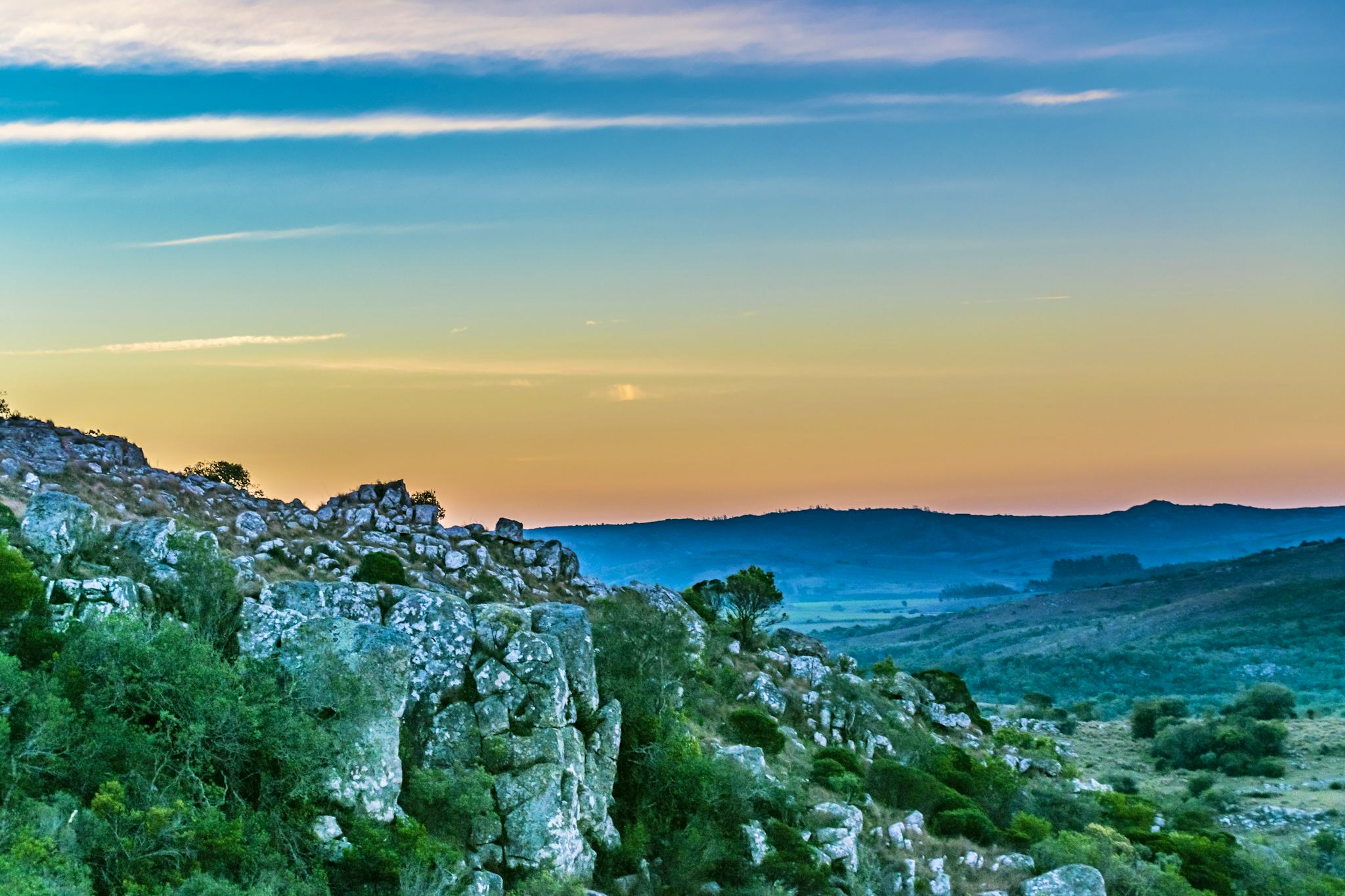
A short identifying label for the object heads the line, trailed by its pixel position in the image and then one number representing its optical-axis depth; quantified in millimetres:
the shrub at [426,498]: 79538
